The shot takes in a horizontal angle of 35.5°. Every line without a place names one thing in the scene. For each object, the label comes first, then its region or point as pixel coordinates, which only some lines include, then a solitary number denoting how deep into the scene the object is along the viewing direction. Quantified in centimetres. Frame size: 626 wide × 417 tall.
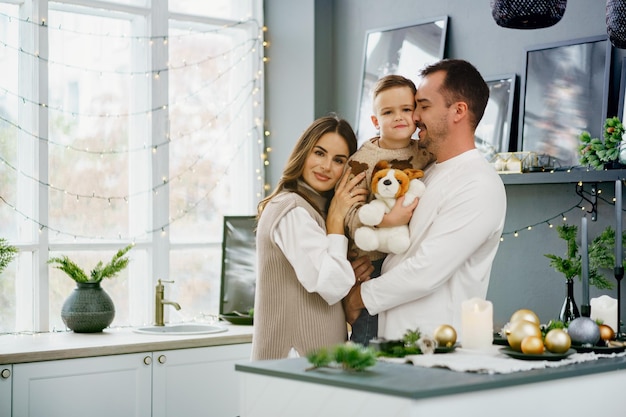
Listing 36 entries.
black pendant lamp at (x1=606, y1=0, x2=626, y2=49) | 334
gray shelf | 399
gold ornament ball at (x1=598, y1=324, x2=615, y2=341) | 271
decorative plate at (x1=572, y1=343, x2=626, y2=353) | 259
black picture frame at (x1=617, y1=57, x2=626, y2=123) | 409
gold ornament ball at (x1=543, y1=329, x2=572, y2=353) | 243
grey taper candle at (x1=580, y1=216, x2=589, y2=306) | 279
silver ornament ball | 263
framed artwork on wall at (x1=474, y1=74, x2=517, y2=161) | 459
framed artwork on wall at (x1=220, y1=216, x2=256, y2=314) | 526
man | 301
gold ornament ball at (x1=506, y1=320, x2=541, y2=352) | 249
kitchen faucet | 510
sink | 486
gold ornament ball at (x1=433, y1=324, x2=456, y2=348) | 259
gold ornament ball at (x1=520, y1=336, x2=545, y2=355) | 242
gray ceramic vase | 469
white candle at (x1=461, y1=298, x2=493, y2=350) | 263
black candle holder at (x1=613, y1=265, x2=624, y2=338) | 341
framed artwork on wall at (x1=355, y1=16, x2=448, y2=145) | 503
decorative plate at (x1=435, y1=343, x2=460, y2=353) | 257
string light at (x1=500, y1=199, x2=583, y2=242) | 436
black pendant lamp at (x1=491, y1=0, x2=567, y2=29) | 328
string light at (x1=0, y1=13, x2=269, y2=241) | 497
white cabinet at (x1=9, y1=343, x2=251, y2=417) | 413
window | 495
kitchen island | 207
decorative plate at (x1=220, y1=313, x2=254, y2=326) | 513
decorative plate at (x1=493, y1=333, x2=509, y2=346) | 278
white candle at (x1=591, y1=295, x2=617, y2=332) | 284
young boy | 330
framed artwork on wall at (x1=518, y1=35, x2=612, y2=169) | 423
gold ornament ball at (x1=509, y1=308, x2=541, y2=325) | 264
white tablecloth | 229
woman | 307
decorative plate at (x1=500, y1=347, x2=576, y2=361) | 242
